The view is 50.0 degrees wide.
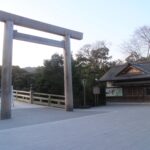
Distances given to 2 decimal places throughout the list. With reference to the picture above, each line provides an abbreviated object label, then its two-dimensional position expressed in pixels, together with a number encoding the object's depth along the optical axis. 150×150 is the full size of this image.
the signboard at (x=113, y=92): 18.18
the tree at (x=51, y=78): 14.30
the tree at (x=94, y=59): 26.63
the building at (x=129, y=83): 17.12
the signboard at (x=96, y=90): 14.62
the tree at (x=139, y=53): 30.13
